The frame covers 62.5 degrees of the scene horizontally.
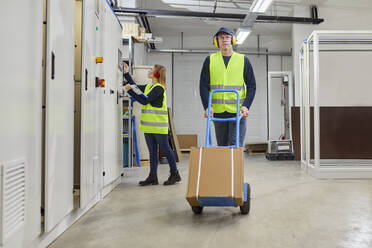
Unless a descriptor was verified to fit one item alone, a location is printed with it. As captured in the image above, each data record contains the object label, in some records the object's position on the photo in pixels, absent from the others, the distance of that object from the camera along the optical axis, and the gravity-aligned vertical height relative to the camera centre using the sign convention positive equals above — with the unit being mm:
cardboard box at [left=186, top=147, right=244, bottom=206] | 2160 -331
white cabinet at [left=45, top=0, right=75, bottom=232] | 1717 +99
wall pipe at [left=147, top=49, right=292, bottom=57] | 9648 +2451
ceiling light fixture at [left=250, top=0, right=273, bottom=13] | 5793 +2393
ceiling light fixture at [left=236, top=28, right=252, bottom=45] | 7215 +2295
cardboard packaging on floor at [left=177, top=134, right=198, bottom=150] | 9297 -359
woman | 3762 +103
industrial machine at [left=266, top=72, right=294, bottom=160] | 7000 +109
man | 2672 +407
